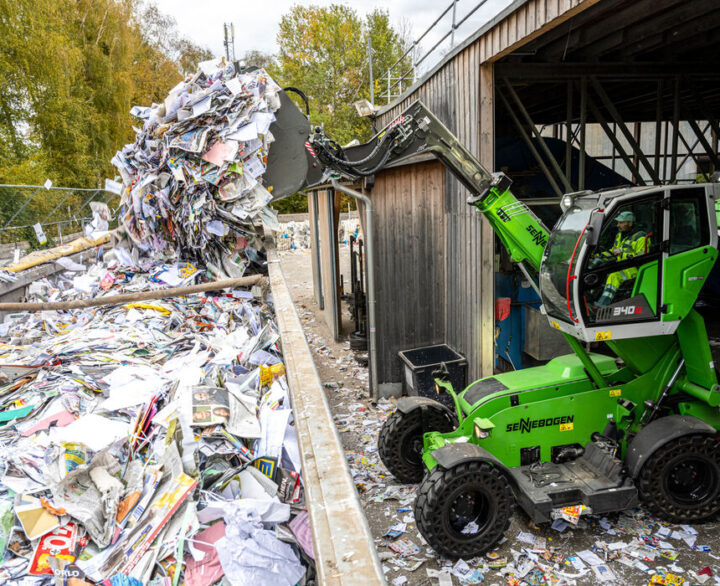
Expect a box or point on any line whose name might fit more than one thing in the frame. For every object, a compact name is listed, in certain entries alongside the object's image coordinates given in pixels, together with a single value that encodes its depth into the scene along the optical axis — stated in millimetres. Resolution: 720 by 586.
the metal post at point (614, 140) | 7125
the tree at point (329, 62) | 30750
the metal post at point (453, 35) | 5695
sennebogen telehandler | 3617
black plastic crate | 6079
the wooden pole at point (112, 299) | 5520
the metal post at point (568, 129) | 6660
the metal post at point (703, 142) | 9308
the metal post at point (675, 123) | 7250
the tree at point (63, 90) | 13938
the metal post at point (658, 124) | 7172
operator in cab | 3656
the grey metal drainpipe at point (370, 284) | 6723
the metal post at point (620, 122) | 6543
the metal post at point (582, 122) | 6364
